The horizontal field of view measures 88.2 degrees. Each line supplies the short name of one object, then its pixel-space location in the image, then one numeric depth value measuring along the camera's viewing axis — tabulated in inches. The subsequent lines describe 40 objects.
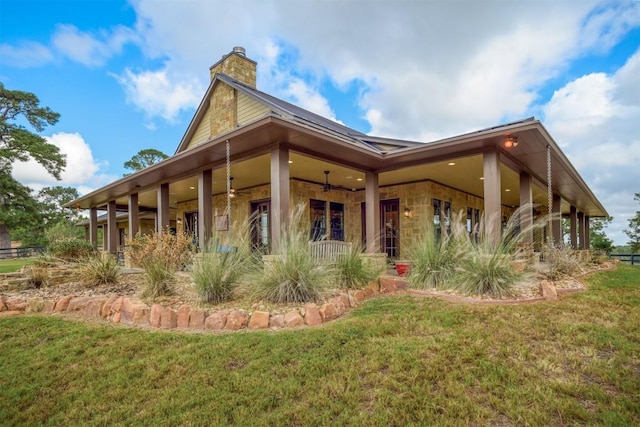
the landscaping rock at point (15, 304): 188.9
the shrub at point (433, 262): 192.2
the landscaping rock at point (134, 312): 154.3
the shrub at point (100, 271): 240.8
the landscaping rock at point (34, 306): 188.2
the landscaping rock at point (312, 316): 141.3
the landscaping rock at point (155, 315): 148.6
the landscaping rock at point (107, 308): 167.2
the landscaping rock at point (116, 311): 160.1
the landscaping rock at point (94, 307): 171.5
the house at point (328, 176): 218.7
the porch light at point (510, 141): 210.2
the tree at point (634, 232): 873.5
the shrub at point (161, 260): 185.3
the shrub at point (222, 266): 163.9
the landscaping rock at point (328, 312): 145.6
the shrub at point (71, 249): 302.2
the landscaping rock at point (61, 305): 184.1
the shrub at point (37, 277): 259.0
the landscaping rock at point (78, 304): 179.8
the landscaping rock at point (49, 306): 186.9
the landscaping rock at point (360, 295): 178.9
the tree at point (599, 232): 941.8
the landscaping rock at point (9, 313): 180.9
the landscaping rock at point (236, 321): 138.8
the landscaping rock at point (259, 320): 138.6
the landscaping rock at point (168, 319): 145.3
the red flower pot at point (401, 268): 261.7
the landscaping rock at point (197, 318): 143.4
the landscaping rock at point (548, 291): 164.6
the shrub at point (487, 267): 168.6
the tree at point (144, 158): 1129.4
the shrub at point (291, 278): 158.7
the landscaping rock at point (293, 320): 138.7
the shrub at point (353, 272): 192.9
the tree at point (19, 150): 733.3
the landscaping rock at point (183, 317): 144.8
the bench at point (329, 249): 185.7
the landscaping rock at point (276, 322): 139.0
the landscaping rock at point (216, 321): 140.1
